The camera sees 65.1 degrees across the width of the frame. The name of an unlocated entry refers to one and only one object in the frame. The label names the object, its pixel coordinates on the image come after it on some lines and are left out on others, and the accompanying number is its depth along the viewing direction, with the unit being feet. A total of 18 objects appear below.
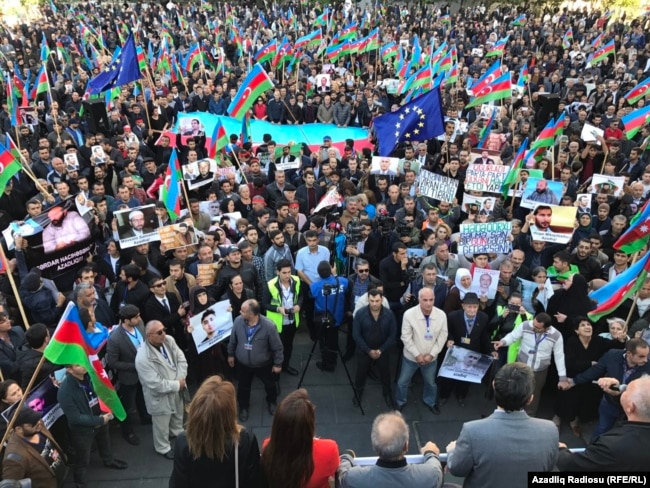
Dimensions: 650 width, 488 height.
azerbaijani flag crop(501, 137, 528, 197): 29.37
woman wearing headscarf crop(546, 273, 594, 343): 20.58
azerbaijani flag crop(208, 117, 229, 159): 33.68
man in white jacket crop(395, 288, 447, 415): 19.10
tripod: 20.59
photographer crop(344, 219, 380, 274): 23.53
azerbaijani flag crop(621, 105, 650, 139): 35.12
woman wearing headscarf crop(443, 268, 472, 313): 21.15
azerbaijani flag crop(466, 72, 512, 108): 37.47
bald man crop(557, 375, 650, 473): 9.80
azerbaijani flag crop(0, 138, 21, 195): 24.07
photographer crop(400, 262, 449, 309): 20.57
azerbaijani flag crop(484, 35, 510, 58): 54.80
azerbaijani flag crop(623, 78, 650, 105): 40.63
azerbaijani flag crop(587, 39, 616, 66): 55.11
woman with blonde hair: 10.37
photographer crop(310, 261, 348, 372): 21.22
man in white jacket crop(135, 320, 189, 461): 16.78
